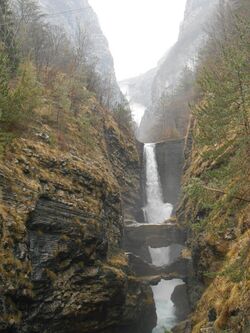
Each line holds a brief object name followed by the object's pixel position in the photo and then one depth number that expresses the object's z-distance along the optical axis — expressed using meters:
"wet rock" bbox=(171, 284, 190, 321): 26.47
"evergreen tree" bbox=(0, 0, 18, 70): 25.76
